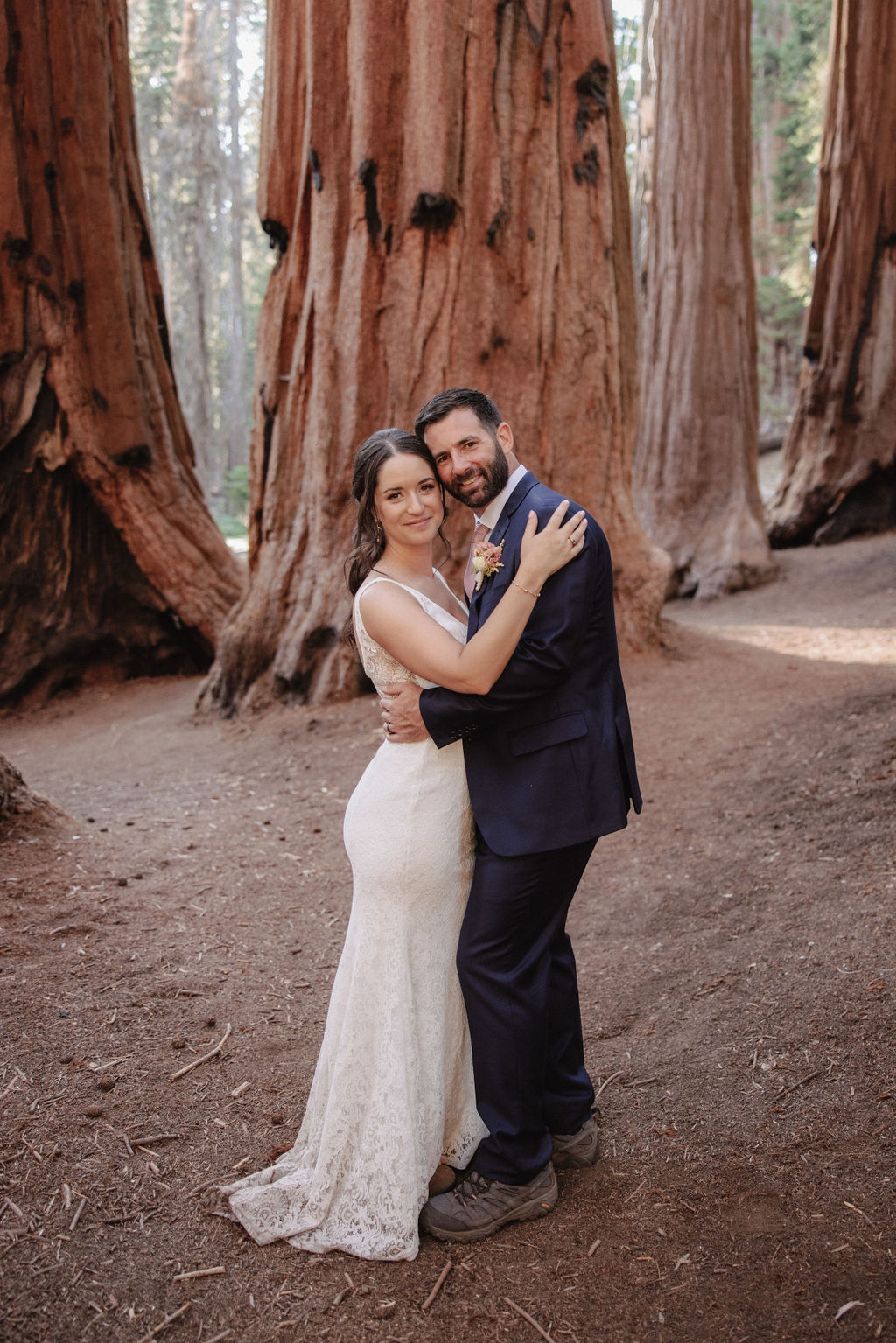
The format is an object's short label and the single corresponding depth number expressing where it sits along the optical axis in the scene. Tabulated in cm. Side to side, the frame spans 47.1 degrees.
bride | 237
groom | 230
